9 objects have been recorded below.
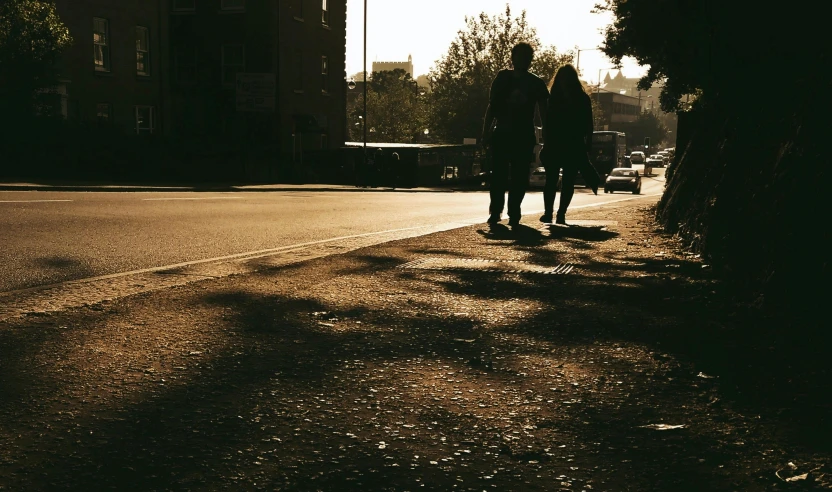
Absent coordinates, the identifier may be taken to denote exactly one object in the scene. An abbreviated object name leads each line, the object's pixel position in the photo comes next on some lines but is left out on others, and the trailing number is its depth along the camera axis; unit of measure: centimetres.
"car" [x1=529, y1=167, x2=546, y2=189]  5421
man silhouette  969
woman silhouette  1034
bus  6994
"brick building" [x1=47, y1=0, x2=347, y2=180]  3484
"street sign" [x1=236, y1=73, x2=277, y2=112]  3753
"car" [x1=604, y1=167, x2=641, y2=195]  5061
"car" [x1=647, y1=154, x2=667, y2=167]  12529
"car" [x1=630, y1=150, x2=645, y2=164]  10994
